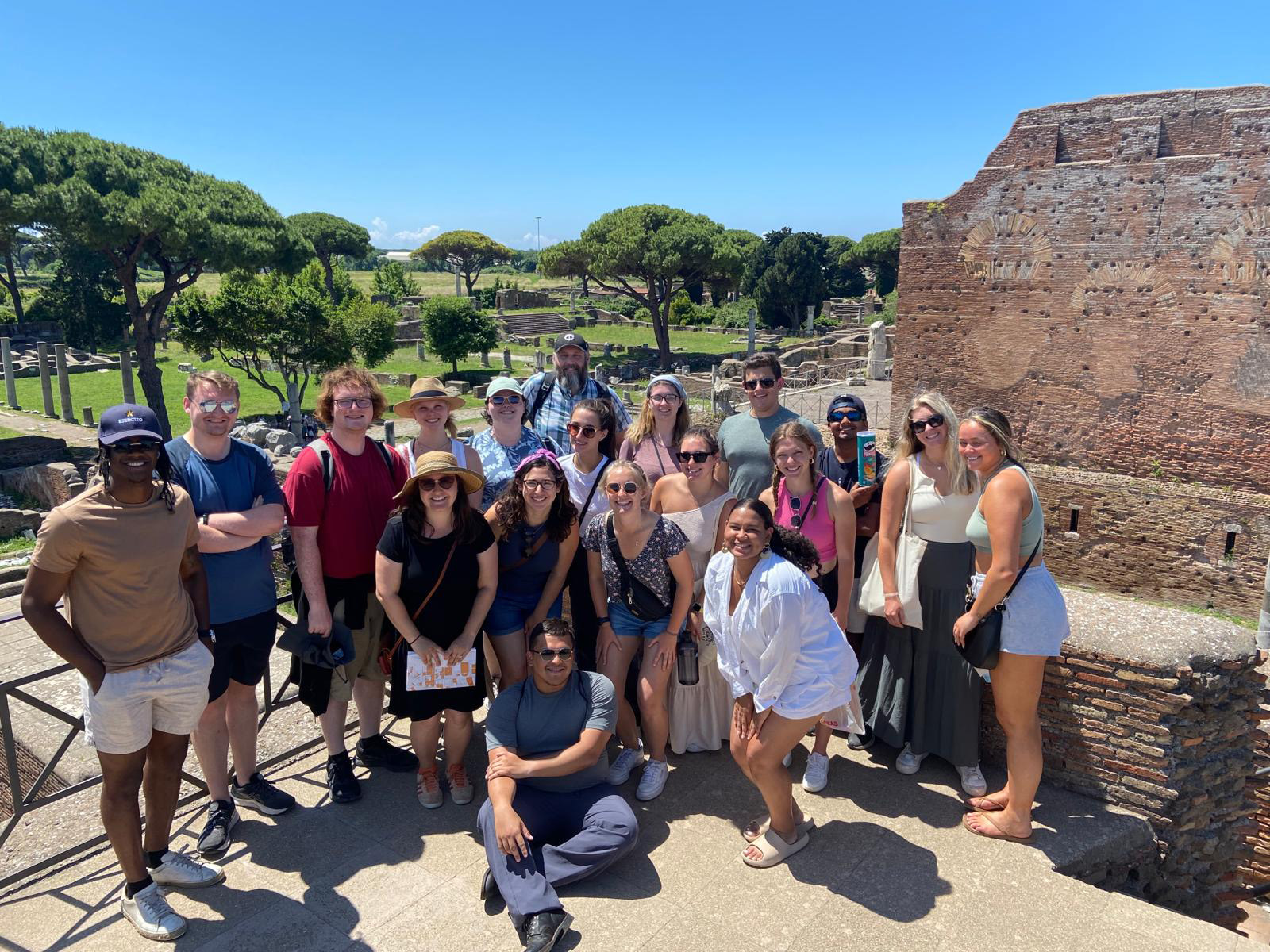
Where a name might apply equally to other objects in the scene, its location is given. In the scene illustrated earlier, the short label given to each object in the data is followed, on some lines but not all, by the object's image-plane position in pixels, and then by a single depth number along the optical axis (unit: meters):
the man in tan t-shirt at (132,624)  3.00
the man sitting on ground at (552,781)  3.37
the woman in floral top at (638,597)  3.98
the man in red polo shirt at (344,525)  3.87
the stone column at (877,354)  29.83
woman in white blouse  3.44
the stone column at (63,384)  22.38
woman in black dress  3.74
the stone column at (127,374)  22.78
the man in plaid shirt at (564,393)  5.17
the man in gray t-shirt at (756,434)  4.63
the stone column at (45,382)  22.83
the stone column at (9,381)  24.51
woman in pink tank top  4.00
